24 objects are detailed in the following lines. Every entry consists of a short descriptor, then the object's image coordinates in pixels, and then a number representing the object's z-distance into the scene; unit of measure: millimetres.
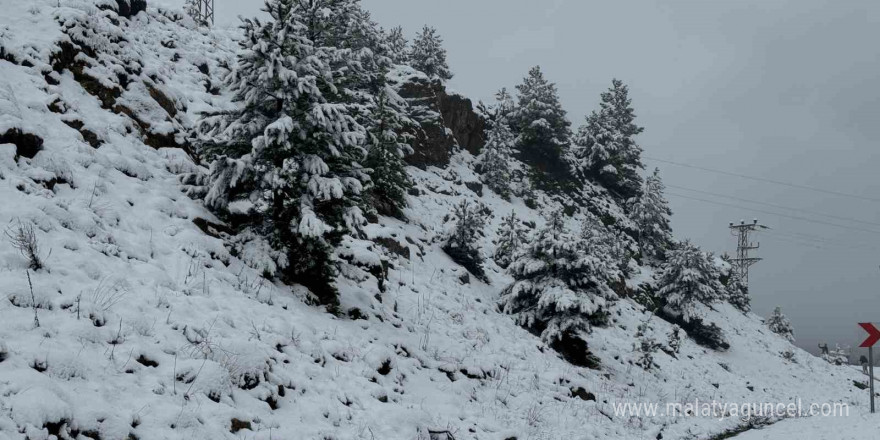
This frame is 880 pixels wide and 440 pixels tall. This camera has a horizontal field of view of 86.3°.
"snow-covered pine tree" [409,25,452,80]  36719
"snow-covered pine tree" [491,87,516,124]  34906
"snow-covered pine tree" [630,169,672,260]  37469
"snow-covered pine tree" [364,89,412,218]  19484
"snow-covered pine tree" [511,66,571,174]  40469
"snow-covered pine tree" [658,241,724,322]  28750
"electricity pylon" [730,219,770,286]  53312
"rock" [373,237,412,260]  16797
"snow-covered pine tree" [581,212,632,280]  28725
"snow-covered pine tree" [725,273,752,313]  39844
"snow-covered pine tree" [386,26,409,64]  37694
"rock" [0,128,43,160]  8711
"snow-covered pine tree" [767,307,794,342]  46131
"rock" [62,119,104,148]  10734
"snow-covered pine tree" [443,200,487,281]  20281
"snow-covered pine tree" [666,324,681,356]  22531
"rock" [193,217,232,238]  10484
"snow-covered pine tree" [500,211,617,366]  15578
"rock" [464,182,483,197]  31469
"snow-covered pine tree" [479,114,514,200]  34094
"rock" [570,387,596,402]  12102
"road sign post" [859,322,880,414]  14960
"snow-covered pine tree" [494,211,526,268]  22797
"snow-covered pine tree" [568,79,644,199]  42562
